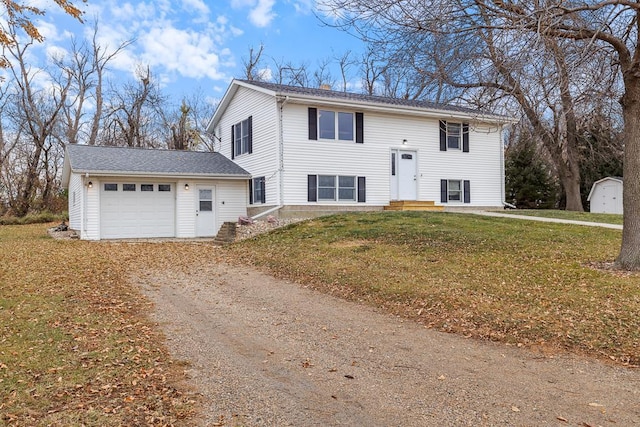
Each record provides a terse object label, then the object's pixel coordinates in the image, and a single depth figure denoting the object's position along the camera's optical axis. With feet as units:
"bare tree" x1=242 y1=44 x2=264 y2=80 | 115.50
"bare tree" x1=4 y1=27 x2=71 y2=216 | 96.02
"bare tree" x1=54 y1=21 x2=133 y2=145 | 109.60
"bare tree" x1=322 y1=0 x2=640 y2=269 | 24.18
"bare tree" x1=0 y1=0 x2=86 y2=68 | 31.45
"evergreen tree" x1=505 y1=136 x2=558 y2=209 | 90.99
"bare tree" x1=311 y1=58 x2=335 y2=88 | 116.37
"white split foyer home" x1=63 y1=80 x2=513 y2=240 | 54.19
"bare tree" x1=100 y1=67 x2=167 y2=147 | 113.70
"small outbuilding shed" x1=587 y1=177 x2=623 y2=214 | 84.79
